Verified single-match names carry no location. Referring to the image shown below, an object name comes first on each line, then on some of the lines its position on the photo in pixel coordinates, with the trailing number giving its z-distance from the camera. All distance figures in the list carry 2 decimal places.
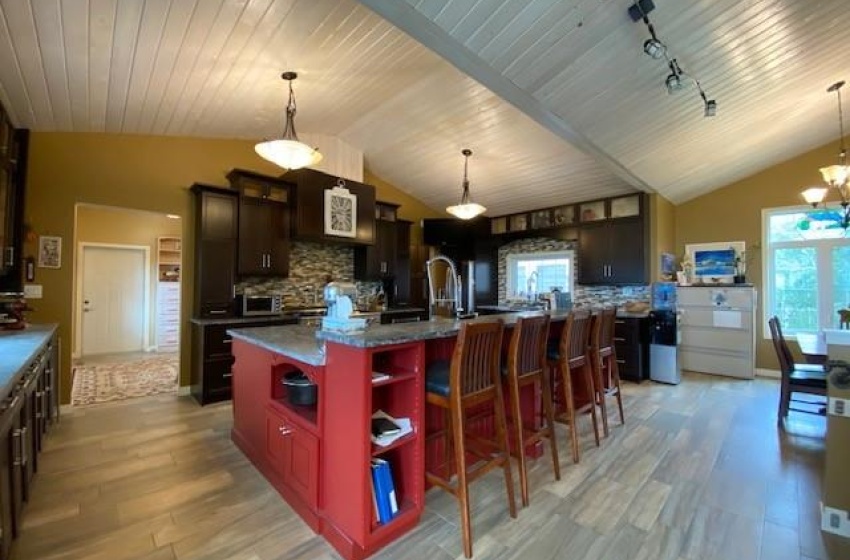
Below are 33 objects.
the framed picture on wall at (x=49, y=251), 3.64
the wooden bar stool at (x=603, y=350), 3.24
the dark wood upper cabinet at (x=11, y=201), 3.05
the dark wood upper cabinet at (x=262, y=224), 4.49
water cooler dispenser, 5.06
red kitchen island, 1.80
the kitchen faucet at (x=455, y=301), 2.95
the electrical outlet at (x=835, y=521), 1.96
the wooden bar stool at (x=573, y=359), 2.75
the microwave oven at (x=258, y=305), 4.42
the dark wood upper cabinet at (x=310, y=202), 4.75
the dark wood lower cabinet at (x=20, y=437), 1.58
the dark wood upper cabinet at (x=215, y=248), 4.25
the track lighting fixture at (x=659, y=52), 2.38
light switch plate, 3.59
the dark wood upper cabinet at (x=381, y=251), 5.75
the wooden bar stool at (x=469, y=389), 1.88
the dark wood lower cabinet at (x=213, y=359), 3.99
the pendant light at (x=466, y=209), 4.68
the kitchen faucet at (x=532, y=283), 6.63
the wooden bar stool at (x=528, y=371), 2.22
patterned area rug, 4.31
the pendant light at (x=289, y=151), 3.03
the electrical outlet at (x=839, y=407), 1.99
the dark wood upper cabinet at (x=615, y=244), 5.55
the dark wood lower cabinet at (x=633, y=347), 5.20
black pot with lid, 2.21
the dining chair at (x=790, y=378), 3.39
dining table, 3.37
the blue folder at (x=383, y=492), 1.89
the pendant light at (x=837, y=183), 3.65
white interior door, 6.65
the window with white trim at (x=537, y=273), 6.57
